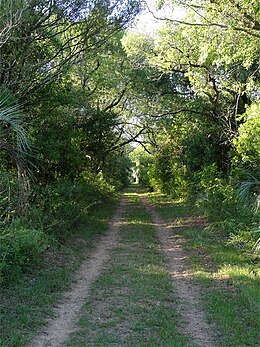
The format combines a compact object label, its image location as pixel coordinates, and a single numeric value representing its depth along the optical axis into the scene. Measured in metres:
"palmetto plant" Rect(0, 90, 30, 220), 7.87
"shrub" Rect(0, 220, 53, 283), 6.96
